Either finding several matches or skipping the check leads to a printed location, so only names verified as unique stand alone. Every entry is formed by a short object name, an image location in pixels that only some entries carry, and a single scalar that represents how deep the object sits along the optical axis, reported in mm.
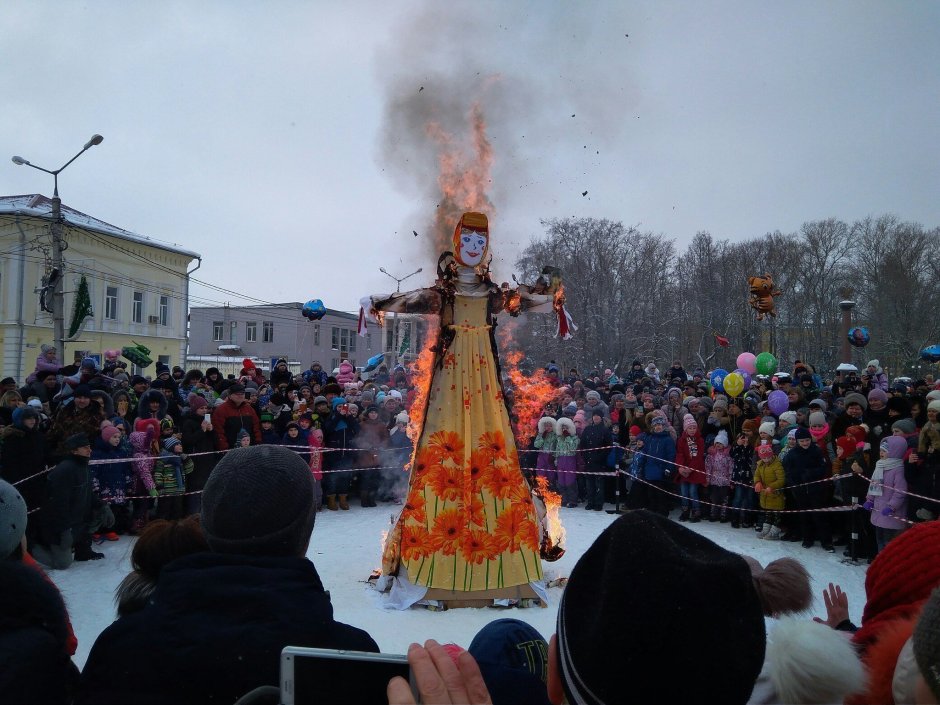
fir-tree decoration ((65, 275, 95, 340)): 15922
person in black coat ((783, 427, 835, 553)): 8570
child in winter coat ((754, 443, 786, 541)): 9109
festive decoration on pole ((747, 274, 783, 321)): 14961
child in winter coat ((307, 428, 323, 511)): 10482
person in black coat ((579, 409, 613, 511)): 11117
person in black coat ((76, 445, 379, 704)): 1425
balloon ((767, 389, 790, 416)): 10758
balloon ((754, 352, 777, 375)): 17094
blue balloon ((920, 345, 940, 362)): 19125
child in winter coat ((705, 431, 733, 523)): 10109
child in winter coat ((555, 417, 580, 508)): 11234
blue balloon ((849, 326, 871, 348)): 19234
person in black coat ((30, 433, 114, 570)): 6918
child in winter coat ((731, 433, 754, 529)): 9844
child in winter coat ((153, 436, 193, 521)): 8695
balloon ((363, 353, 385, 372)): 20547
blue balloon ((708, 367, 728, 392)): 15461
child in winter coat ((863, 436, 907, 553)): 7355
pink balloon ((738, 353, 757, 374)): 17703
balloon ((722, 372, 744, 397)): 13773
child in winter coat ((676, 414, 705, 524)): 10203
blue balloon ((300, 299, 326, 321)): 17562
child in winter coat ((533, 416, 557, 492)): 11438
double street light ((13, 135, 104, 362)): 16891
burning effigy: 5492
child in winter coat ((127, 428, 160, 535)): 8547
